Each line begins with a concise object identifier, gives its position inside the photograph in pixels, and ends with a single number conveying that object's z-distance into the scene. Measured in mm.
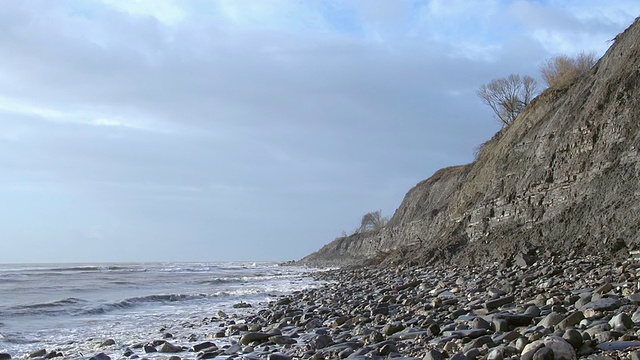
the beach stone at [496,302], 9094
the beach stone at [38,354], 9688
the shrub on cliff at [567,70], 26922
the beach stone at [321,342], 8218
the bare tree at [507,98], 36500
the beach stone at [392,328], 8477
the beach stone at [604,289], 8070
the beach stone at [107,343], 10352
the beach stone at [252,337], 9539
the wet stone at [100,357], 8641
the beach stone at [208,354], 8500
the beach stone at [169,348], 9250
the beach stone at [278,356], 7652
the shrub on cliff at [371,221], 80044
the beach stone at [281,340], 9142
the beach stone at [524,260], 14745
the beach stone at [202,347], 9195
